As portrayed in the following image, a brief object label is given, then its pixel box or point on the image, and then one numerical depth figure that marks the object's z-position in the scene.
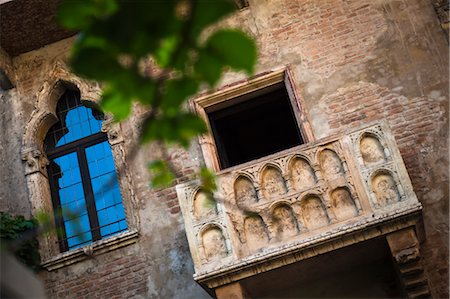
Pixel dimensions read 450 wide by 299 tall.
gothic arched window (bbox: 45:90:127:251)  8.81
